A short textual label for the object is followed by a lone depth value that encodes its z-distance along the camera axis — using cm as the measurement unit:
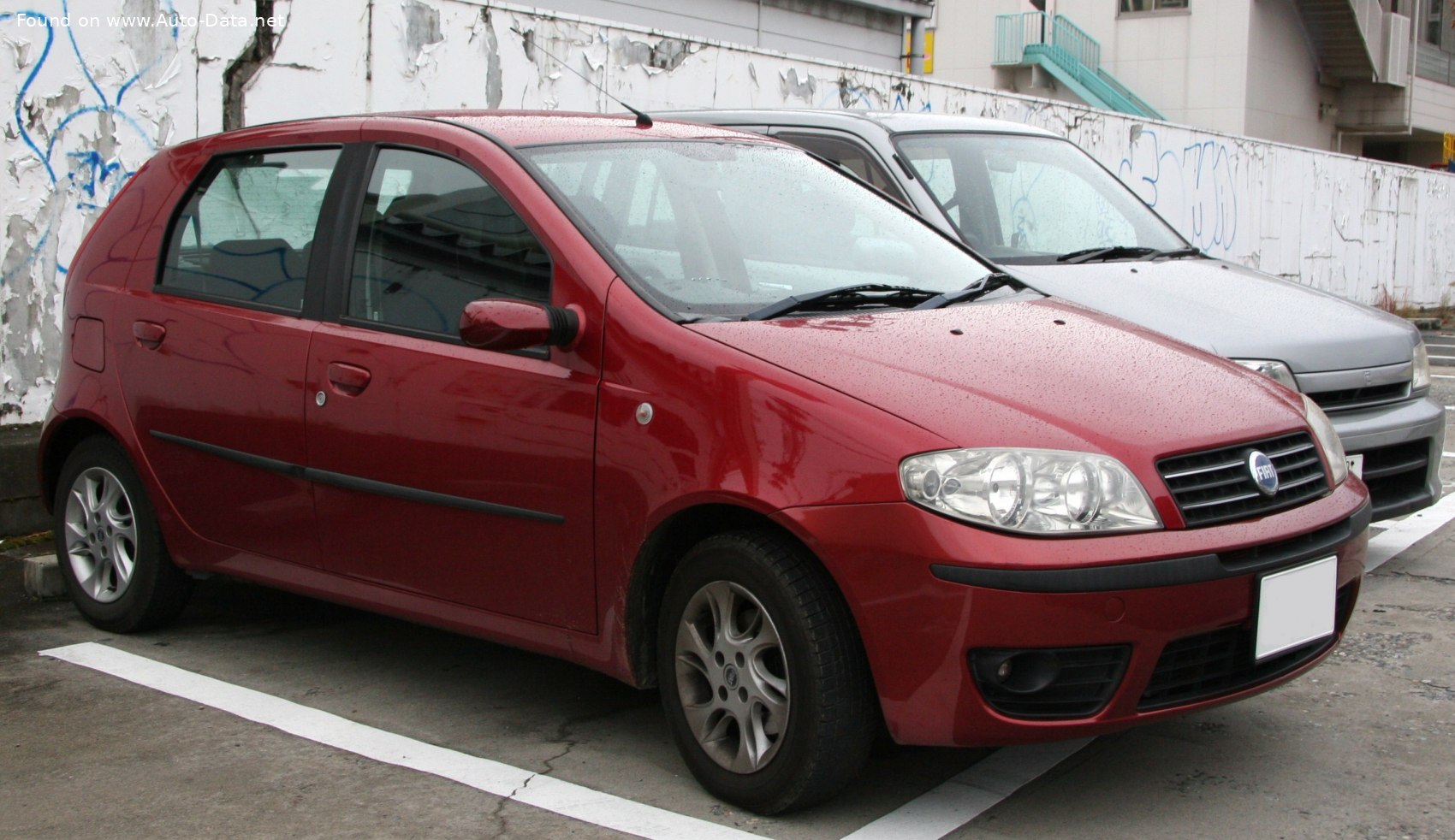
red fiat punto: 328
